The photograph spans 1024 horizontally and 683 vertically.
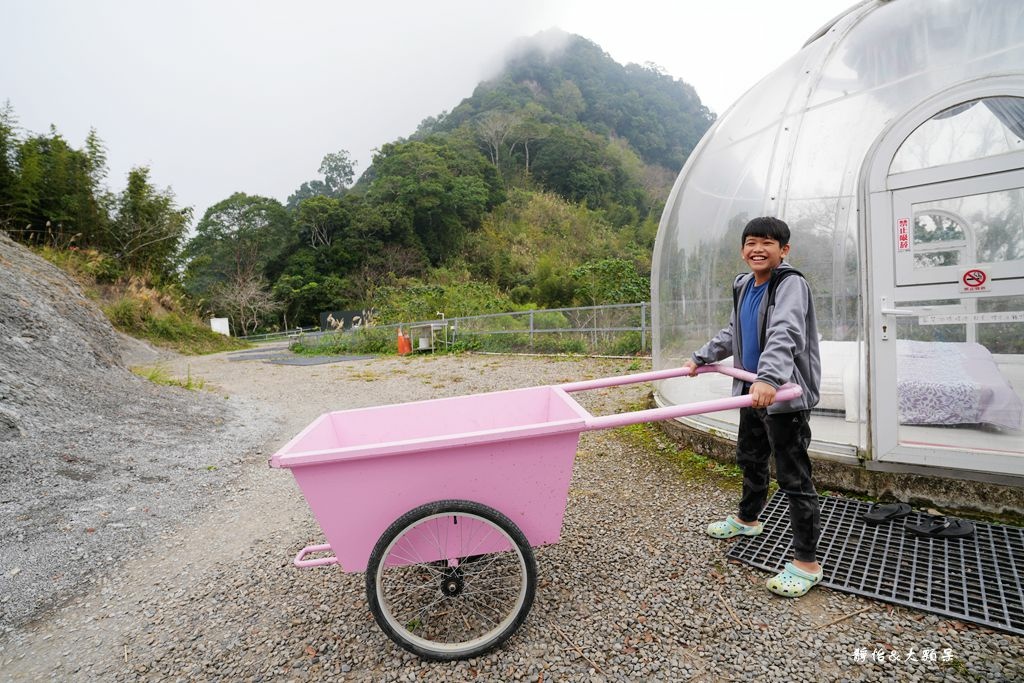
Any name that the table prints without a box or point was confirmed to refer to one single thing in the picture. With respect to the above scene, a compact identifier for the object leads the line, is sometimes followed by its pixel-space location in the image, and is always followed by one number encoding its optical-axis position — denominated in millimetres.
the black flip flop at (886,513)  2902
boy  2309
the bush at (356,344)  17688
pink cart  1965
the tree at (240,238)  40719
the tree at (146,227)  20672
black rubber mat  2232
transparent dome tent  2947
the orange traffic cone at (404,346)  16188
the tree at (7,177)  15148
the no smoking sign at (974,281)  2938
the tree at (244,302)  36375
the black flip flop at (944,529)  2699
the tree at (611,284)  15547
